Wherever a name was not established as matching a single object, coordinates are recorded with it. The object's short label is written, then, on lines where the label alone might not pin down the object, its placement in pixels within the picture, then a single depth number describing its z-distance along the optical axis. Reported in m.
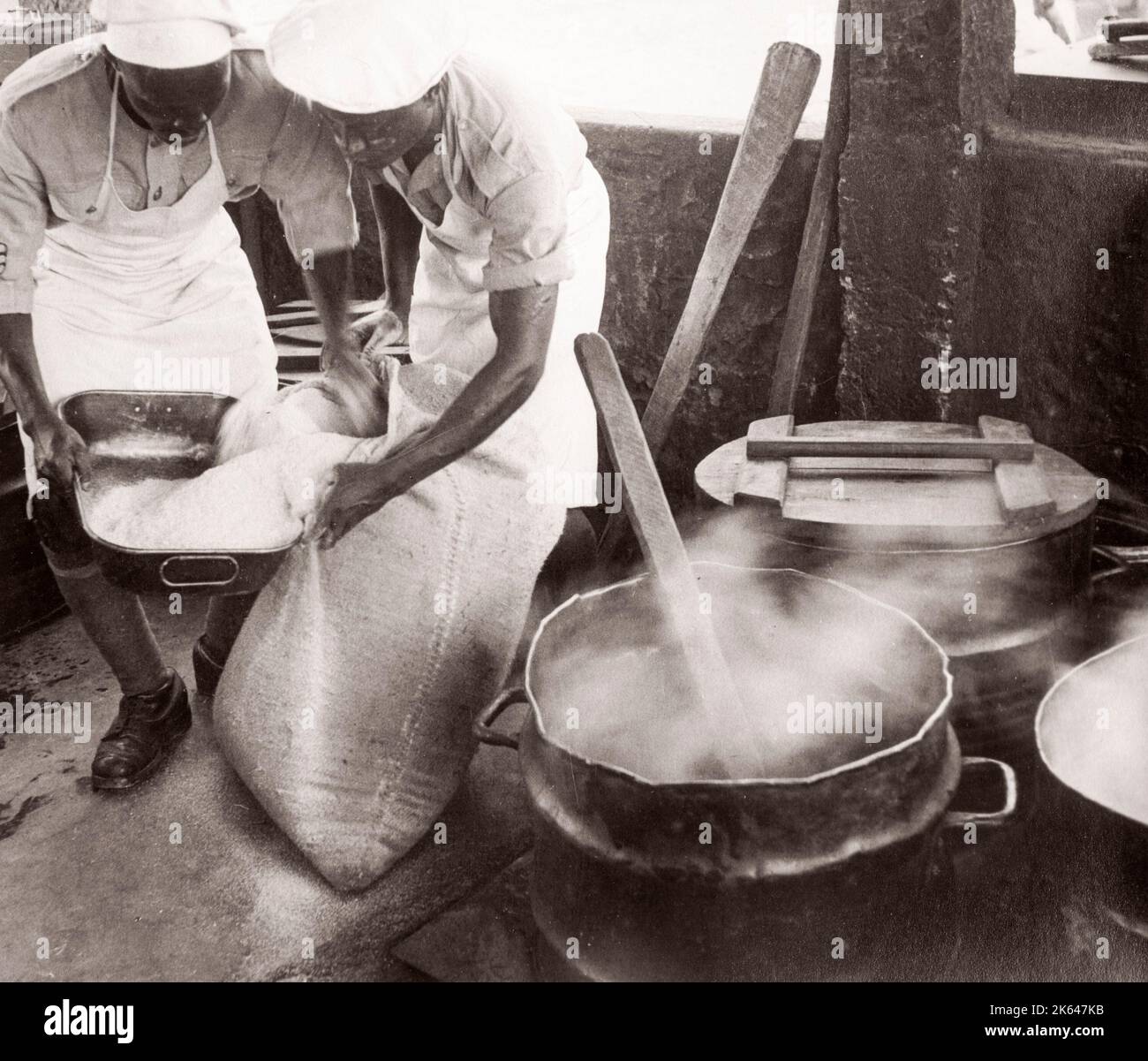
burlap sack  2.83
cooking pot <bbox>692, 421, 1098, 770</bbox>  2.49
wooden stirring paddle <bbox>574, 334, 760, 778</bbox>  2.22
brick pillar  3.01
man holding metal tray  2.69
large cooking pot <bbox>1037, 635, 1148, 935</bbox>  2.00
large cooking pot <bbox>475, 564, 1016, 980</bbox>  1.90
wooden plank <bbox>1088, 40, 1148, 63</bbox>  3.47
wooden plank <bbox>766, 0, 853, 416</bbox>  3.21
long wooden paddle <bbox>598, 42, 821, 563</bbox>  3.20
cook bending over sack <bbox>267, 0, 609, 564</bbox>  2.33
